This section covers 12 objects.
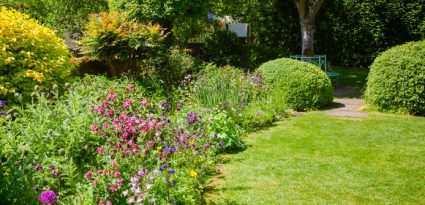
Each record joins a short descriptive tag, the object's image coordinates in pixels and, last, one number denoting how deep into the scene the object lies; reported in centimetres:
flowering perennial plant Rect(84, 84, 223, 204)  317
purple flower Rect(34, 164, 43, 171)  302
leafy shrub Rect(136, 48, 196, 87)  828
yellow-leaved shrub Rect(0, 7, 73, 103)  568
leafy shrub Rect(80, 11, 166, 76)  735
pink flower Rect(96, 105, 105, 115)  430
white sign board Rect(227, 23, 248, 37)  1398
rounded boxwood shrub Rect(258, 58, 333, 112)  818
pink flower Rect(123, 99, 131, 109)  484
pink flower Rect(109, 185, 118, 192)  298
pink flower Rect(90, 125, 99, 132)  387
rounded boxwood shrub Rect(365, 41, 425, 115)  748
